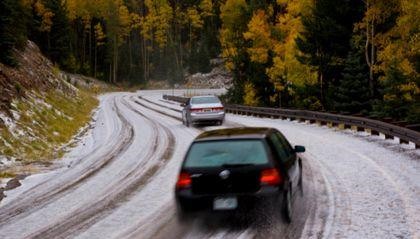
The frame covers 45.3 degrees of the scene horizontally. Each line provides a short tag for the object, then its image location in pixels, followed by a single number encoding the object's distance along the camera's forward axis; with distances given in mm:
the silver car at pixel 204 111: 26016
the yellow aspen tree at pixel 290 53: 35938
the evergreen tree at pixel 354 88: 28516
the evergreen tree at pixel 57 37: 82062
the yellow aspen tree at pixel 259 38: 43344
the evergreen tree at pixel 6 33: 25859
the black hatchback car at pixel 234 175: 7211
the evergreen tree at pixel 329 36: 32156
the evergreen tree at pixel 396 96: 23125
